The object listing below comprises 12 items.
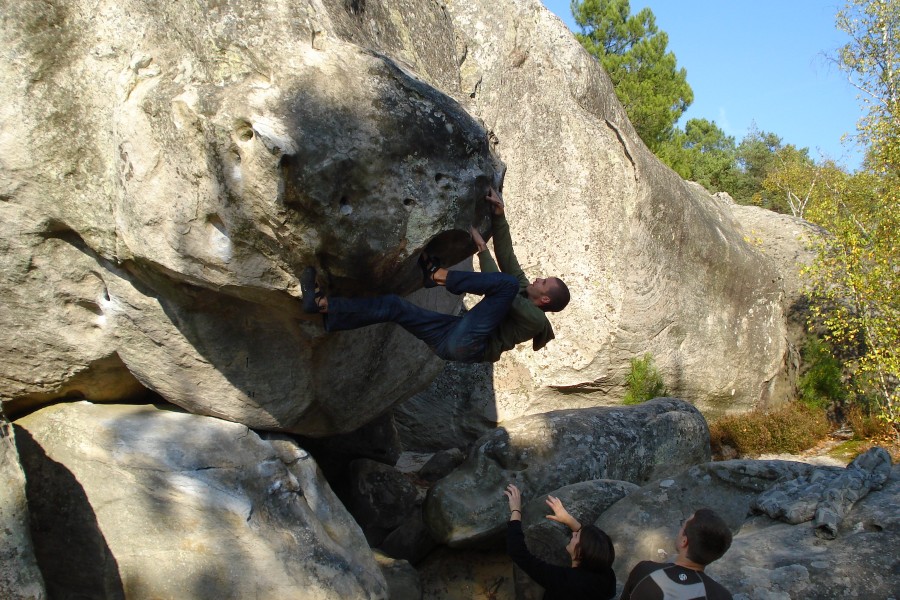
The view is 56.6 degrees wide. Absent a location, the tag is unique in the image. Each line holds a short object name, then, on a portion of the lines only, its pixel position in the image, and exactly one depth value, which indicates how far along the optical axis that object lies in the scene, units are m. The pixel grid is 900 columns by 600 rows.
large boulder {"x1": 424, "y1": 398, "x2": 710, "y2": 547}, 5.38
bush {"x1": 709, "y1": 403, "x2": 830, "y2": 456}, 9.45
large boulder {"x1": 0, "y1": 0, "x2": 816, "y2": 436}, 3.83
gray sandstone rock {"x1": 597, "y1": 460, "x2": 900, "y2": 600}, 3.95
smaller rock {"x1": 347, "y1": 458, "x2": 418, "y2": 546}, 6.33
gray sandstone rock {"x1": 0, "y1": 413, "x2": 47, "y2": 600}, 3.54
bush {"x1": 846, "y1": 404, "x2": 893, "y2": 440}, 9.64
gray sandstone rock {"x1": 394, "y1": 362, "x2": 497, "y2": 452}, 9.21
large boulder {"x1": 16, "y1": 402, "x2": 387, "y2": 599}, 4.14
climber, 4.27
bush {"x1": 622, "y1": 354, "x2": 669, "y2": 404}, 9.35
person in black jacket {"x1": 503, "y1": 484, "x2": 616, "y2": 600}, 4.03
